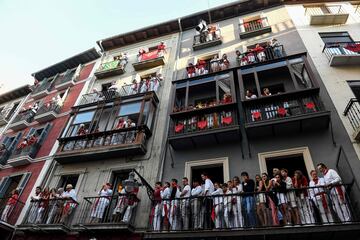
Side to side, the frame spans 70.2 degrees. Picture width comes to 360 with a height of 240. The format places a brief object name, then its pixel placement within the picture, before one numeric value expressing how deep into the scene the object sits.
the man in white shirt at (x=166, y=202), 8.42
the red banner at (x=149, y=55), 17.21
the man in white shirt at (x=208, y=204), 7.95
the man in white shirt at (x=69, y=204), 10.46
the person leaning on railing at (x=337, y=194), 6.77
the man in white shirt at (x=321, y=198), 6.91
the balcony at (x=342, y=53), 11.18
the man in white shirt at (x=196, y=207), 7.99
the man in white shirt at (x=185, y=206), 8.15
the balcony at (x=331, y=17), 13.80
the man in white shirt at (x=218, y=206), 7.70
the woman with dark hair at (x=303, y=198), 7.00
